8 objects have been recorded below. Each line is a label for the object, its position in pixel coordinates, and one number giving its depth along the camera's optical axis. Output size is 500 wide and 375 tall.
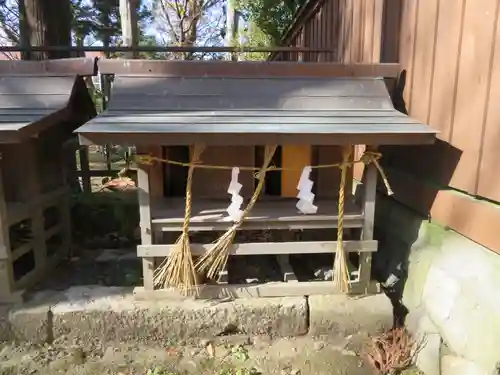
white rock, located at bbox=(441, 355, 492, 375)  2.34
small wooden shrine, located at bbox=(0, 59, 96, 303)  3.01
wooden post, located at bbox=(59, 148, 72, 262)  4.05
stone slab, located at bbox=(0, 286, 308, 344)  3.03
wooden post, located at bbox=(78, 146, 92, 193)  4.82
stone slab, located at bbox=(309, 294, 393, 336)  3.10
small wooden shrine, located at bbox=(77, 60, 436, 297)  2.72
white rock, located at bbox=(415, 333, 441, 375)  2.70
